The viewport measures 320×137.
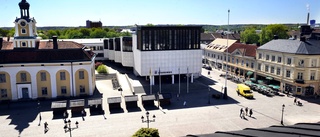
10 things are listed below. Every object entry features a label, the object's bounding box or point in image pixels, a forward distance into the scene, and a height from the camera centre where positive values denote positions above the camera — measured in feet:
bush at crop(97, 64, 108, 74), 205.89 -23.31
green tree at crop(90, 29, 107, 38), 430.20 +9.07
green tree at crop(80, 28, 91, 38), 463.17 +13.45
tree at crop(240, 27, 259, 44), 324.78 +1.91
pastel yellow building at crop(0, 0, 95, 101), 144.25 -15.80
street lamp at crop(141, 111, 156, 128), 110.67 -34.07
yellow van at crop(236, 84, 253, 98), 150.51 -30.28
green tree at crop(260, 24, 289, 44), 287.07 +6.76
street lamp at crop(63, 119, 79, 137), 99.49 -34.14
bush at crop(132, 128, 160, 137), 66.02 -23.21
